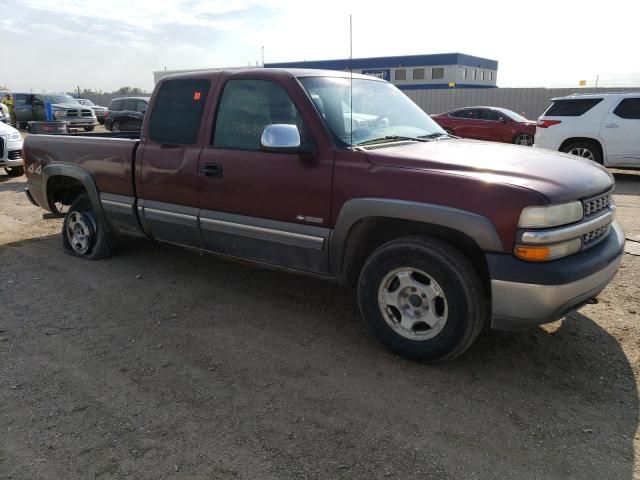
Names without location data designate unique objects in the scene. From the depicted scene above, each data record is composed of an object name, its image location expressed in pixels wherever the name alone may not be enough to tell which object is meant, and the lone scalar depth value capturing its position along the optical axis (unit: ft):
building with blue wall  118.11
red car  48.34
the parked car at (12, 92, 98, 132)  76.28
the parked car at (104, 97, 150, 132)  69.05
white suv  33.17
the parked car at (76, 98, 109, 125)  91.97
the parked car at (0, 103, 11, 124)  59.28
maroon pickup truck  9.59
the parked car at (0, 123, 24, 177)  34.17
